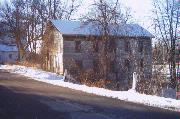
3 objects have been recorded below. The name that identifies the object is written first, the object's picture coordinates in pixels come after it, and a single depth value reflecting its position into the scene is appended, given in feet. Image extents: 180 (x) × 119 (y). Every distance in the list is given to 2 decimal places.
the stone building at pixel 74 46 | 120.67
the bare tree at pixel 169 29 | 102.94
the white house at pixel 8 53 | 298.76
